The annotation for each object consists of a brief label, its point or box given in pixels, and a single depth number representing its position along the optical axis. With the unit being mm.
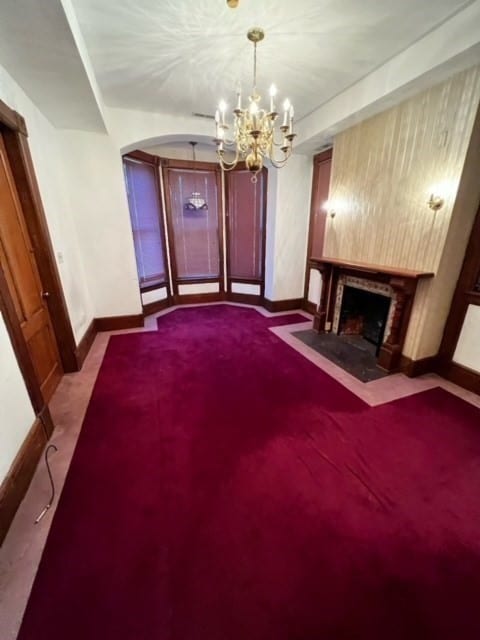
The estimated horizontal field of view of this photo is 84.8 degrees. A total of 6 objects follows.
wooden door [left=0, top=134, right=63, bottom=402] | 2066
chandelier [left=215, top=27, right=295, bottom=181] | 2025
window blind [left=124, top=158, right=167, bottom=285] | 4277
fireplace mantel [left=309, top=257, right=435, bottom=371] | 2584
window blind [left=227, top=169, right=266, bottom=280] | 4840
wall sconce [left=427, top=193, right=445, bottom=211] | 2372
